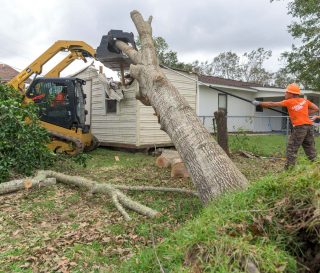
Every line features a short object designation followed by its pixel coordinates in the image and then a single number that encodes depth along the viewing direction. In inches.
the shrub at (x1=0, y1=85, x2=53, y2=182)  191.9
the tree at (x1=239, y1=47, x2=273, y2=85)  1410.3
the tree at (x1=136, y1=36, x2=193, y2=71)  943.8
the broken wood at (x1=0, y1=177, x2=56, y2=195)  171.8
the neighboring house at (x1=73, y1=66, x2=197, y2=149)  336.7
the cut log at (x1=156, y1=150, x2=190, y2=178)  215.7
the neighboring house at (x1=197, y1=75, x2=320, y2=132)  586.9
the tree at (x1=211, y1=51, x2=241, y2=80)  1474.7
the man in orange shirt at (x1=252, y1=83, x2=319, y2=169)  189.9
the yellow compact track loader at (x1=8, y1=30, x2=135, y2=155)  308.5
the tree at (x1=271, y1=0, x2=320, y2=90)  571.0
